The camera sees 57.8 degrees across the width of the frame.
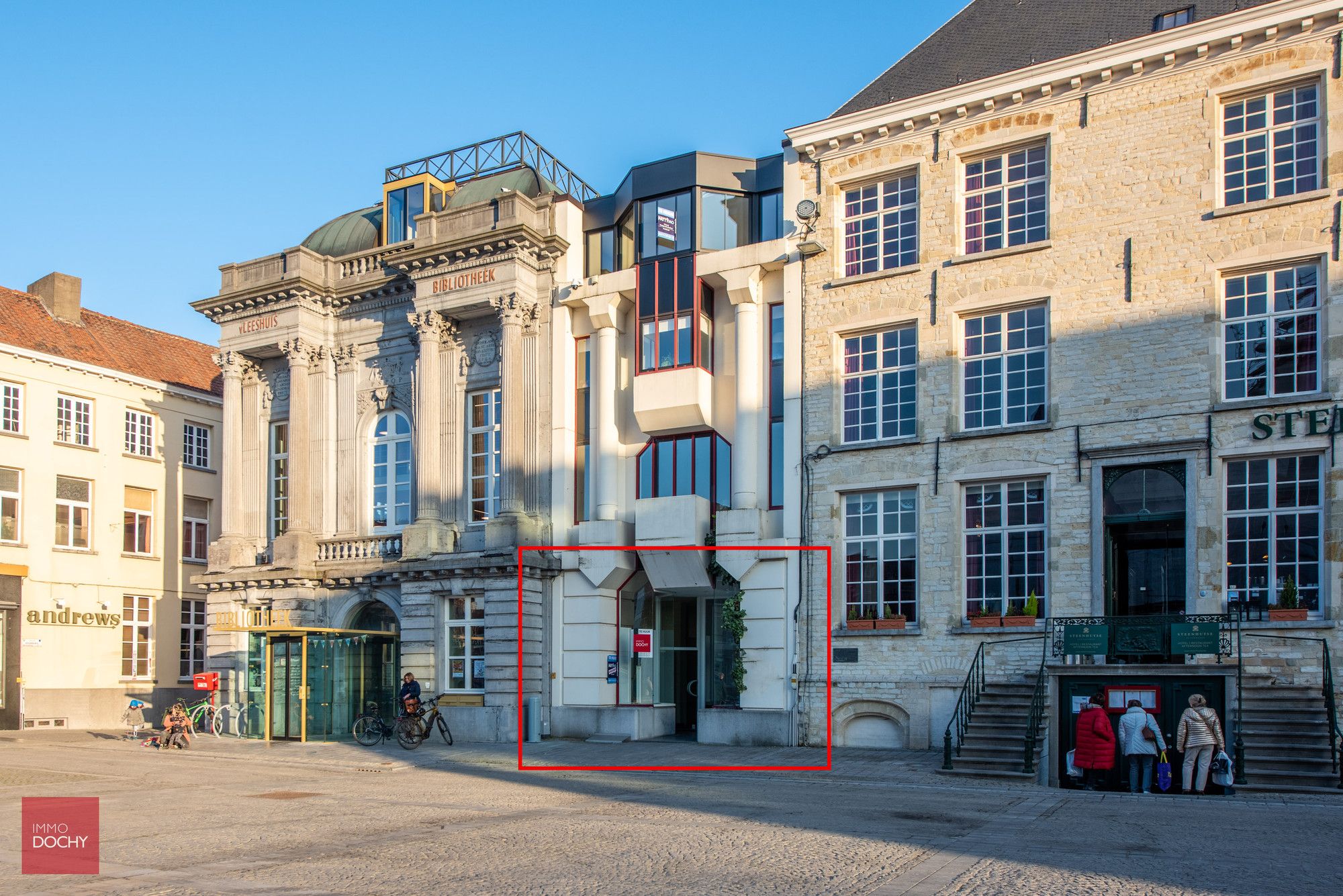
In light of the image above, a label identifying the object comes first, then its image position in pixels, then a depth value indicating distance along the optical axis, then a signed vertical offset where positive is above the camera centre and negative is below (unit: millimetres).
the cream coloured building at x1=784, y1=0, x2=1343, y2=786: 19641 +2469
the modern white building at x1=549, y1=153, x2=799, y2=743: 25000 +1020
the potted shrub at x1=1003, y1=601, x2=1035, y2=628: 21734 -1974
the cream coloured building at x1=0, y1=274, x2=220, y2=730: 33188 -39
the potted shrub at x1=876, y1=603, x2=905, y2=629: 23203 -2136
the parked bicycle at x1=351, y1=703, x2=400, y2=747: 25641 -4664
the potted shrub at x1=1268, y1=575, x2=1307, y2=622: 19328 -1583
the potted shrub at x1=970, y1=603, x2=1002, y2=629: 22094 -2021
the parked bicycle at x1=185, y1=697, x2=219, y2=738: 29656 -5109
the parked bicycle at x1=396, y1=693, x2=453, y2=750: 24984 -4572
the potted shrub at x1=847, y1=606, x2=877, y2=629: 23547 -2192
